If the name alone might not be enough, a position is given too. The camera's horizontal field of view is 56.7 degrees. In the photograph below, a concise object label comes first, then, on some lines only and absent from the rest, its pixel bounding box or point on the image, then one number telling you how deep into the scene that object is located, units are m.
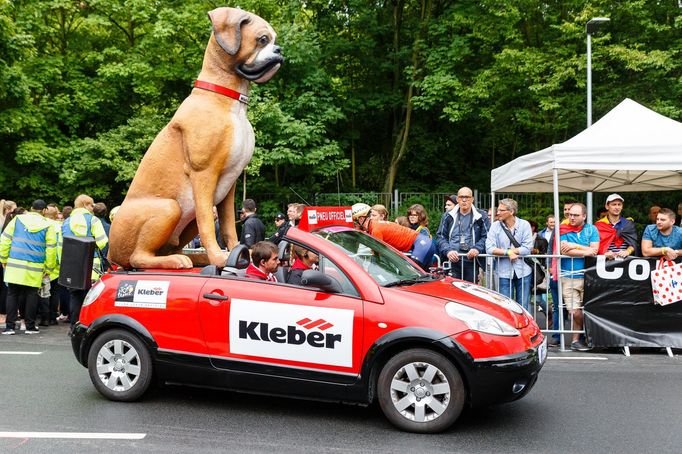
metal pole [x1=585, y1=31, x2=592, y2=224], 14.70
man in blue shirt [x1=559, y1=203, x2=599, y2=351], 8.38
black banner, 8.00
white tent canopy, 8.23
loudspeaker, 7.36
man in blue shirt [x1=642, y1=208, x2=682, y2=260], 8.16
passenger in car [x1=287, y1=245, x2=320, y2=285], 5.30
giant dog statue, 6.09
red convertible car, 4.71
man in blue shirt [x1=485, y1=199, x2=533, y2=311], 8.79
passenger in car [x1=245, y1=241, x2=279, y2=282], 5.44
